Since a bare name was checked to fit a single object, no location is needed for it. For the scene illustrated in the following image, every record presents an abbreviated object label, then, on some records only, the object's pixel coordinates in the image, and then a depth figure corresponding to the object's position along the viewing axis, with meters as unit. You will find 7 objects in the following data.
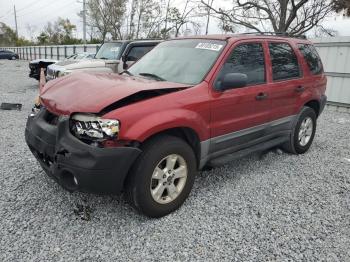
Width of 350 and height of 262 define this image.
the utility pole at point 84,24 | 30.32
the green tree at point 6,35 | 75.81
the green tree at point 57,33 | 60.00
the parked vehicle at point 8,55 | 42.81
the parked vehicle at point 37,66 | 13.17
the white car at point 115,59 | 8.97
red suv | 2.84
